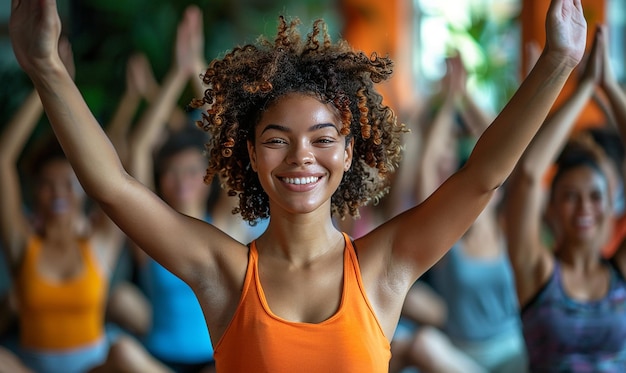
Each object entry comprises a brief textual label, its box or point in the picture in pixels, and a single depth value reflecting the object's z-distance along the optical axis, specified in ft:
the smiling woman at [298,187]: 5.26
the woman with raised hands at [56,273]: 10.77
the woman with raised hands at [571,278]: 8.40
